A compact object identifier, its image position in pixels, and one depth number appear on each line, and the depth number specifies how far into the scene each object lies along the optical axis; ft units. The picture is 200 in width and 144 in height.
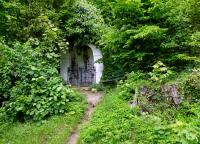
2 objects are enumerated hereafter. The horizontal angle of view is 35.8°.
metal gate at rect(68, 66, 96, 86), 46.37
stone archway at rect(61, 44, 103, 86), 46.62
